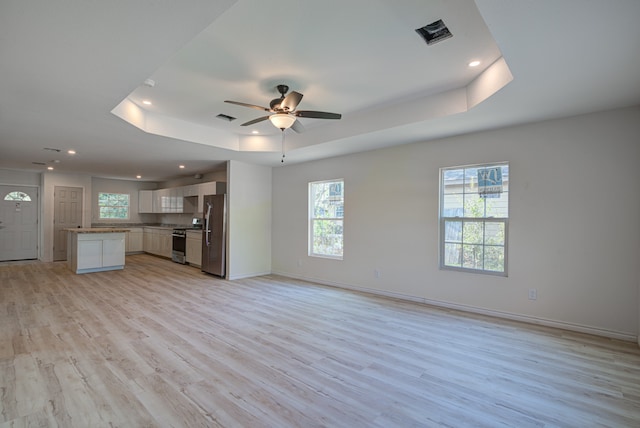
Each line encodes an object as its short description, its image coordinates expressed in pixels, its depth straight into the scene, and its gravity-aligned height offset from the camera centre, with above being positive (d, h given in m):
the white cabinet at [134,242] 9.52 -0.91
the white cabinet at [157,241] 8.71 -0.85
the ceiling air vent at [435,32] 2.26 +1.42
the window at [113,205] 9.38 +0.24
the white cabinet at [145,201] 9.66 +0.40
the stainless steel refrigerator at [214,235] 6.18 -0.44
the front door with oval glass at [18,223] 7.91 -0.29
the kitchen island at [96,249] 6.49 -0.82
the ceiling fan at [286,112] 2.96 +1.07
